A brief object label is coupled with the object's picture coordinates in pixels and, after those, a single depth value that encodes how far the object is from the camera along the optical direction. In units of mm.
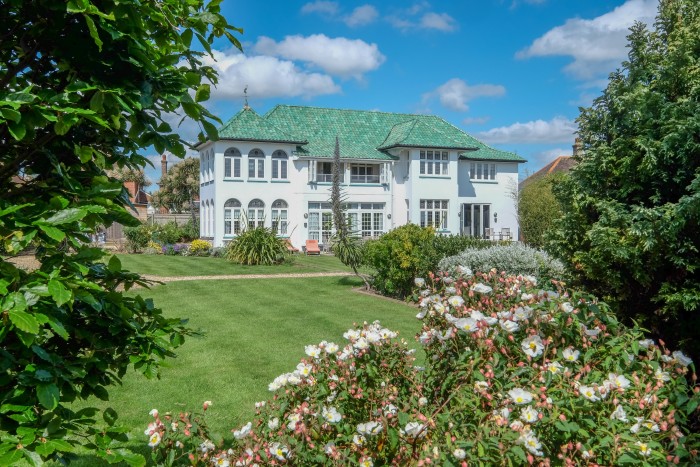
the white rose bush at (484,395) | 3014
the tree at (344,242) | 17250
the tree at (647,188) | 4473
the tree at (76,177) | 2363
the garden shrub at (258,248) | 23938
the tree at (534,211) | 30000
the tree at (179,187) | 53844
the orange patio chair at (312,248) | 32875
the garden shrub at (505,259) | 13219
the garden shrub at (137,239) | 31125
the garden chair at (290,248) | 28805
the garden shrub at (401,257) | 15438
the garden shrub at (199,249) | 30750
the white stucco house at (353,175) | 34438
